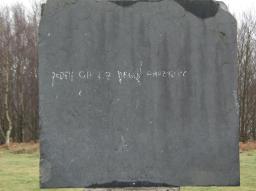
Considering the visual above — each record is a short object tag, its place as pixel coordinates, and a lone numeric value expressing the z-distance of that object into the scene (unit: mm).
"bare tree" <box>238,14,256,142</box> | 27484
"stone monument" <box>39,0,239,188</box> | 4527
